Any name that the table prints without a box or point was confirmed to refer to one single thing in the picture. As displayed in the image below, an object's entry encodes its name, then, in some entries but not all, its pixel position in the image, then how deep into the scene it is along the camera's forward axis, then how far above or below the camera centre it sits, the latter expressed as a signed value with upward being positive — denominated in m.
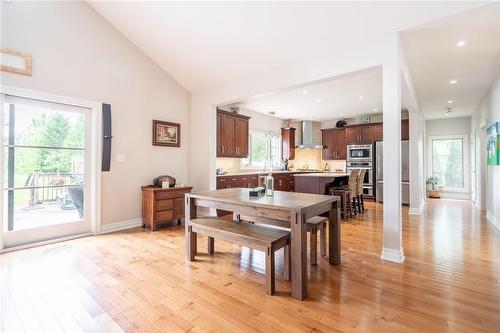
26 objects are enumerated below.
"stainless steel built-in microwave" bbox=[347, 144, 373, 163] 7.29 +0.48
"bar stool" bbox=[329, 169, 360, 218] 4.98 -0.50
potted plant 8.28 -0.62
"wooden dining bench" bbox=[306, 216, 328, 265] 2.64 -0.68
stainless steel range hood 8.55 +1.16
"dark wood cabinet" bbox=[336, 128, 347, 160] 8.22 +0.81
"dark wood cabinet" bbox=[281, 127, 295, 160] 8.36 +0.88
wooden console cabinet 4.20 -0.63
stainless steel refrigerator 6.43 -0.07
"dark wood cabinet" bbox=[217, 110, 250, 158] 5.59 +0.83
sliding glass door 3.25 -0.01
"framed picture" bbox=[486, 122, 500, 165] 4.09 +0.43
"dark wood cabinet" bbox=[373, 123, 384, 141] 7.13 +1.08
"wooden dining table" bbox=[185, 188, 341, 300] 2.06 -0.41
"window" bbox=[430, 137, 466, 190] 8.06 +0.22
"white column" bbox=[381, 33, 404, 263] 2.81 +0.17
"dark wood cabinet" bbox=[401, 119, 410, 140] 6.59 +1.06
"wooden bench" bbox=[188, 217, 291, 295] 2.12 -0.65
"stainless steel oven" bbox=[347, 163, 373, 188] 7.23 -0.22
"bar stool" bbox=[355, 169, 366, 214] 5.39 -0.51
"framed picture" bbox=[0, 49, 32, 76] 3.10 +1.40
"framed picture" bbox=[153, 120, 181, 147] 4.73 +0.71
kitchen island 5.24 -0.31
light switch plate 4.22 +0.20
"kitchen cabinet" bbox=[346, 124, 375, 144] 7.35 +1.07
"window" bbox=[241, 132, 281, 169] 7.29 +0.55
